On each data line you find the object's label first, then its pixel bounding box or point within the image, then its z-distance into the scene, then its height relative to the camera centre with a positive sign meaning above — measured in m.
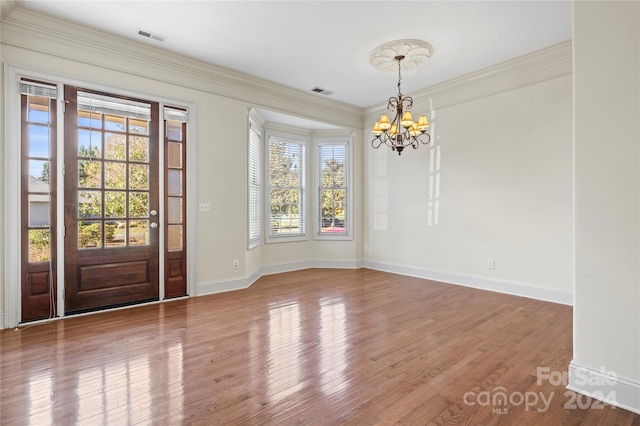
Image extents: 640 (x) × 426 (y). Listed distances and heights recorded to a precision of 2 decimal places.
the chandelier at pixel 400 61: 3.92 +1.99
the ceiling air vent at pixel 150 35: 3.76 +2.09
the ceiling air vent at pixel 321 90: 5.49 +2.10
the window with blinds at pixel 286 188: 6.31 +0.49
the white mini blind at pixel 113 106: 3.76 +1.30
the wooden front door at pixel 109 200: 3.70 +0.16
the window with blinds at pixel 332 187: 6.74 +0.53
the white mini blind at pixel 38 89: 3.41 +1.33
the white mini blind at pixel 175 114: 4.31 +1.33
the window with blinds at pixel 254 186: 5.48 +0.48
